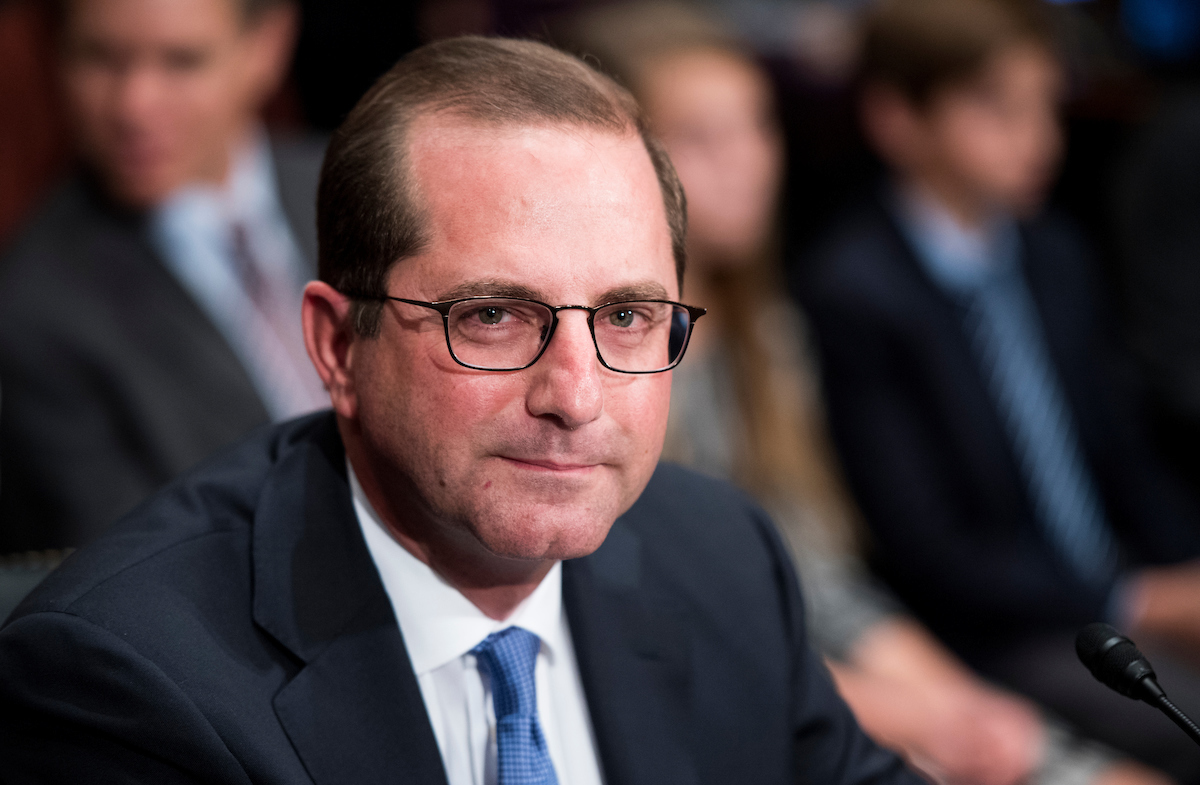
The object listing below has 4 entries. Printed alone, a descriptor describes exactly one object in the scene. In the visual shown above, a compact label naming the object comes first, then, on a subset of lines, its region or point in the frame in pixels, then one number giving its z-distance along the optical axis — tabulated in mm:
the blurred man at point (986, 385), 3704
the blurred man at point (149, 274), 3050
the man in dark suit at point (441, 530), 2562
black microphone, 2570
